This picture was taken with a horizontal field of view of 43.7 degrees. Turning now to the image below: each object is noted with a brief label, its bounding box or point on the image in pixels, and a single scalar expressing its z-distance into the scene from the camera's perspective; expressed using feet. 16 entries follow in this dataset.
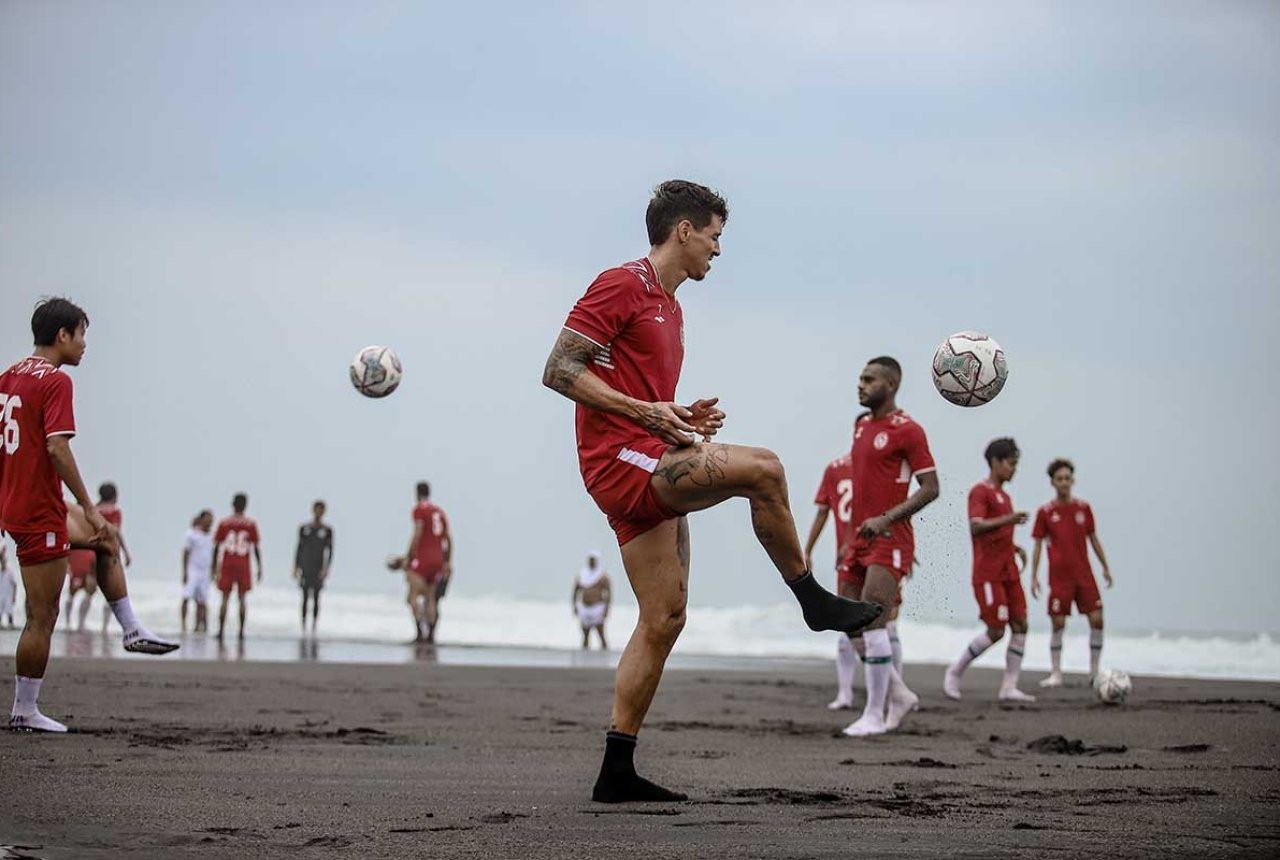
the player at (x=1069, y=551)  53.93
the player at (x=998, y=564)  47.50
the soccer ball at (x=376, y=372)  41.68
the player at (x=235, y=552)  80.18
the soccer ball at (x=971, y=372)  29.81
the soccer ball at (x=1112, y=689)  45.29
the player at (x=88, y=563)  71.61
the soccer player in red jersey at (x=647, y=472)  19.88
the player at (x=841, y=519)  42.80
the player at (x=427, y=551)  78.18
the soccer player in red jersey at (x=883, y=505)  33.86
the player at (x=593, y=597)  92.27
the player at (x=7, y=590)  82.38
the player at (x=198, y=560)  84.07
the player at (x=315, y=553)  83.41
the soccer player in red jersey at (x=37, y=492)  27.14
